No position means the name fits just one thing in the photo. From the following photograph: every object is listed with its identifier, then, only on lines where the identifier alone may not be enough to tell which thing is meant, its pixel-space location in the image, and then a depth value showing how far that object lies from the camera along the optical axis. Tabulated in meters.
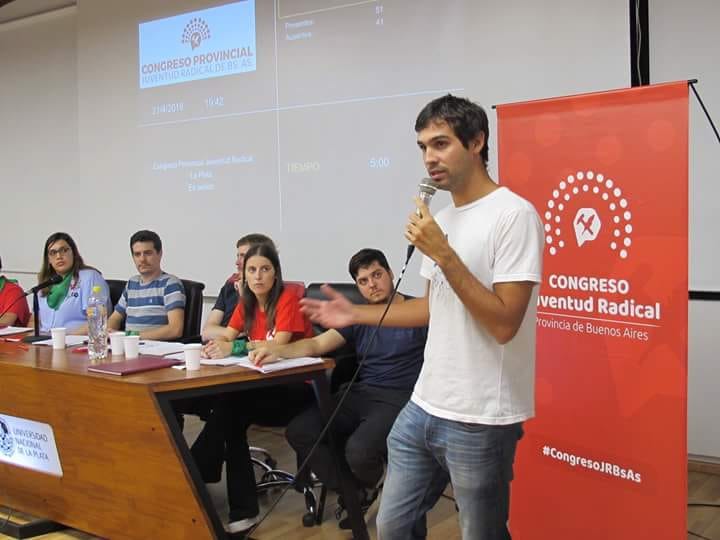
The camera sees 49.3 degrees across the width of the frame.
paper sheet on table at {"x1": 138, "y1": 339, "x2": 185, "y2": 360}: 3.02
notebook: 2.62
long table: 2.49
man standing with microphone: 1.61
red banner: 2.28
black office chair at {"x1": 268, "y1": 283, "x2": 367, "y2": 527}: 3.14
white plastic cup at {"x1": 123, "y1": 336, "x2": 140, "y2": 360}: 2.92
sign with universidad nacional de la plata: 2.89
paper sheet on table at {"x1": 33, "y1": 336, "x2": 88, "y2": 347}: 3.33
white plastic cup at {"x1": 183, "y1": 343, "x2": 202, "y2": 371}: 2.65
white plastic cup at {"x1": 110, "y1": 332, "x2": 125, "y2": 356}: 3.01
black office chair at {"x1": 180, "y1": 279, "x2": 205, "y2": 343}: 3.89
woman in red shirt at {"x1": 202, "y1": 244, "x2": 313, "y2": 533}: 3.00
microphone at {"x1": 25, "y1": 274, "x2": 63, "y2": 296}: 3.23
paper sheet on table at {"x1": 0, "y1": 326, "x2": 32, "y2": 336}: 3.76
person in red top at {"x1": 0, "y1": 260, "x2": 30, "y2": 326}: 4.34
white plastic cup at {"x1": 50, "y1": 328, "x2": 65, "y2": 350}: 3.23
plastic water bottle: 2.93
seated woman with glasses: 4.05
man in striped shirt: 3.85
